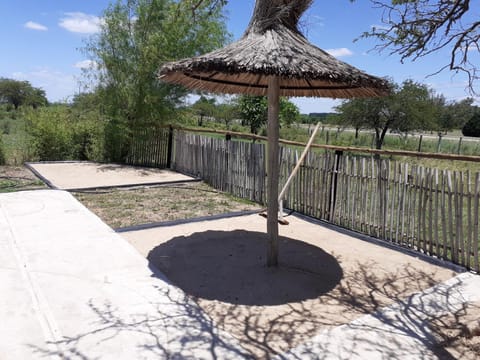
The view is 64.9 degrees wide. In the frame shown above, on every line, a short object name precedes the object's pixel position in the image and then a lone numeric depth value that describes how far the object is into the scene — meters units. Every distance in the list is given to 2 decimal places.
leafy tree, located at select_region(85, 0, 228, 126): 10.63
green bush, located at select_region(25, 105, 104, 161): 10.79
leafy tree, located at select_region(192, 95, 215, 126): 12.32
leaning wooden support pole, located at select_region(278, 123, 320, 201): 4.88
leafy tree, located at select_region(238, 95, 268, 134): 23.25
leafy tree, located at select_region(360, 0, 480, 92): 3.34
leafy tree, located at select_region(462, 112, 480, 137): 40.44
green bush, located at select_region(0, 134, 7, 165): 10.55
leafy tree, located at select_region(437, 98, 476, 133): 39.84
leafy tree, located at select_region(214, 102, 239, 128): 35.81
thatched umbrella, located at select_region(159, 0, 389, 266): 3.37
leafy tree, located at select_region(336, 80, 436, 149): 18.80
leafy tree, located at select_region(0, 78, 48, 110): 50.44
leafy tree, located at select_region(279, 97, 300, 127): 22.21
